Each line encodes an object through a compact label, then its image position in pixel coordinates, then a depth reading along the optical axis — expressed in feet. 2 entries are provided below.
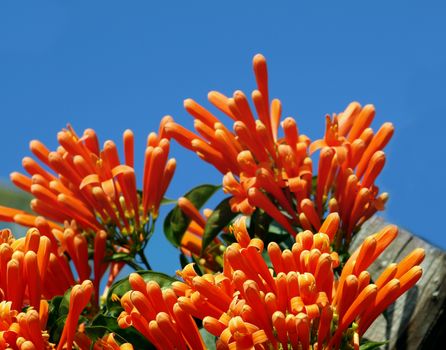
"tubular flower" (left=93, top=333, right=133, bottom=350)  12.19
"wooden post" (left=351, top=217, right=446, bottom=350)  18.06
